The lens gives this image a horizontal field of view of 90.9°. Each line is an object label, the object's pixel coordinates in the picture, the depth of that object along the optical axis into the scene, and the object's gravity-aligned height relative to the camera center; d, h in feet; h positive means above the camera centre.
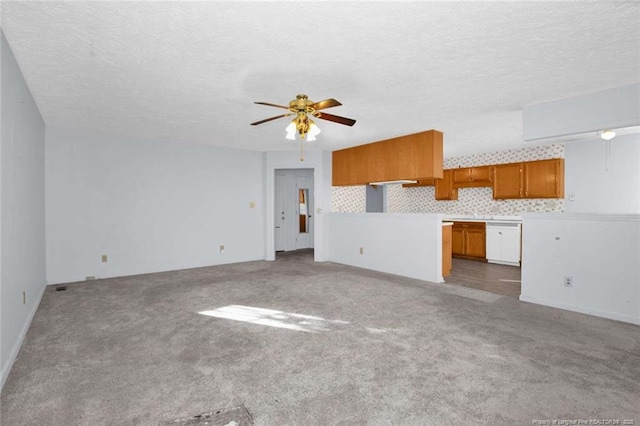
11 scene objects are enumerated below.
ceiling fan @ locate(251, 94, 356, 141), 10.07 +3.23
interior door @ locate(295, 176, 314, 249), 29.09 -0.08
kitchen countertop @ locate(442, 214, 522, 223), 22.08 -0.59
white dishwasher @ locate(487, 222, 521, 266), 20.93 -2.21
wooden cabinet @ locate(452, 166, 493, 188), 23.76 +2.63
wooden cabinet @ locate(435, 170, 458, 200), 26.02 +1.87
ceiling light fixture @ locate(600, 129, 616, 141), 14.17 +3.46
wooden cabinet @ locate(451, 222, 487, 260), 22.81 -2.23
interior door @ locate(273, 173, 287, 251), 27.94 +0.02
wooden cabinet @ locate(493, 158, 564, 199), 20.30 +2.08
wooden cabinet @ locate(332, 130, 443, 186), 17.01 +3.10
